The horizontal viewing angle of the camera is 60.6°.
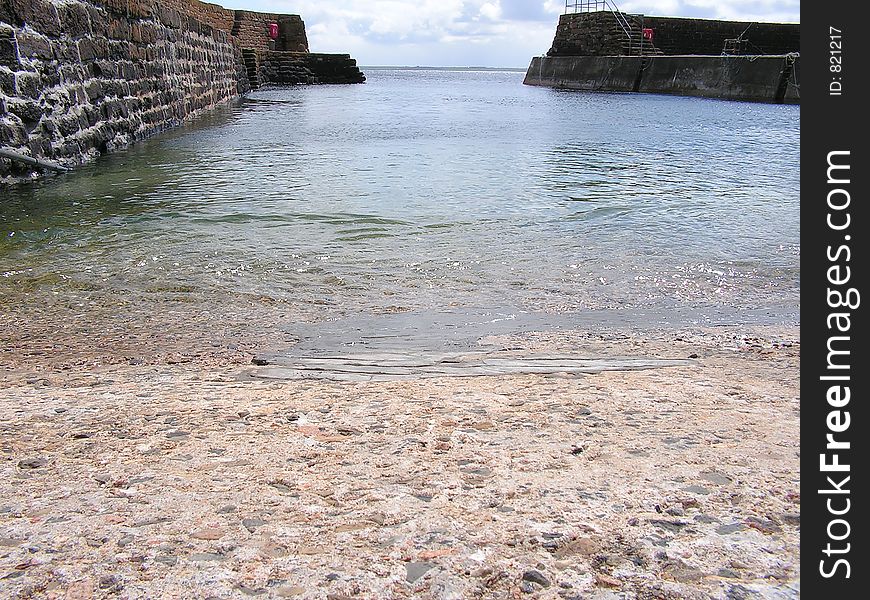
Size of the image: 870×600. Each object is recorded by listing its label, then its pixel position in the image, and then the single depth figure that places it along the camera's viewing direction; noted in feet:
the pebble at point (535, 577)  4.30
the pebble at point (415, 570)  4.34
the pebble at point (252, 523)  4.89
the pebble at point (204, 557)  4.52
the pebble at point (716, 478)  5.48
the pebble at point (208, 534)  4.76
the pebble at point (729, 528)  4.78
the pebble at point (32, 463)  5.87
